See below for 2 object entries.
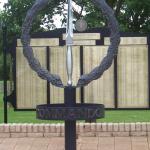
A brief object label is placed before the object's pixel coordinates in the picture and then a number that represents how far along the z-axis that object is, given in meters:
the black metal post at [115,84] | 11.71
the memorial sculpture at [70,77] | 7.17
